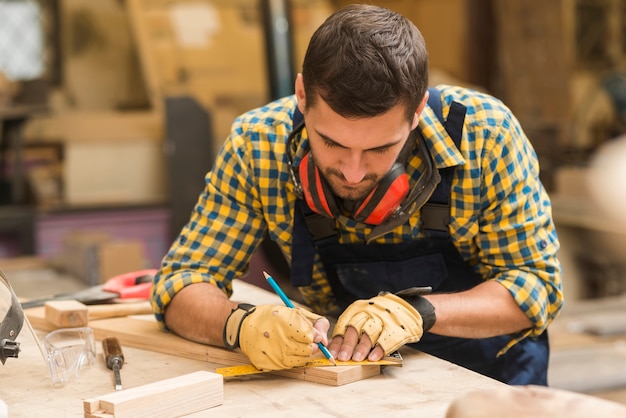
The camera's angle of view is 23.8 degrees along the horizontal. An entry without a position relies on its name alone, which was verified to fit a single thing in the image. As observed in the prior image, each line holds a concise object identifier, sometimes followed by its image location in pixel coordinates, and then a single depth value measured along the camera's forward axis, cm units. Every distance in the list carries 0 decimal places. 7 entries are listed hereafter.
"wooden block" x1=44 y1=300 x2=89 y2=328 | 428
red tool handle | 485
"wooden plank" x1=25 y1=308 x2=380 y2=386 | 342
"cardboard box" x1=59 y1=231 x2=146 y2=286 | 786
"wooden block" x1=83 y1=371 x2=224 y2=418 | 298
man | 361
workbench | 314
